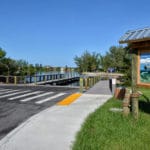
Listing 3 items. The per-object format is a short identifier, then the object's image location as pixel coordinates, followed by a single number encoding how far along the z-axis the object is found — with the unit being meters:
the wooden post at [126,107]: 6.00
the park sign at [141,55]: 5.92
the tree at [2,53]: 26.94
